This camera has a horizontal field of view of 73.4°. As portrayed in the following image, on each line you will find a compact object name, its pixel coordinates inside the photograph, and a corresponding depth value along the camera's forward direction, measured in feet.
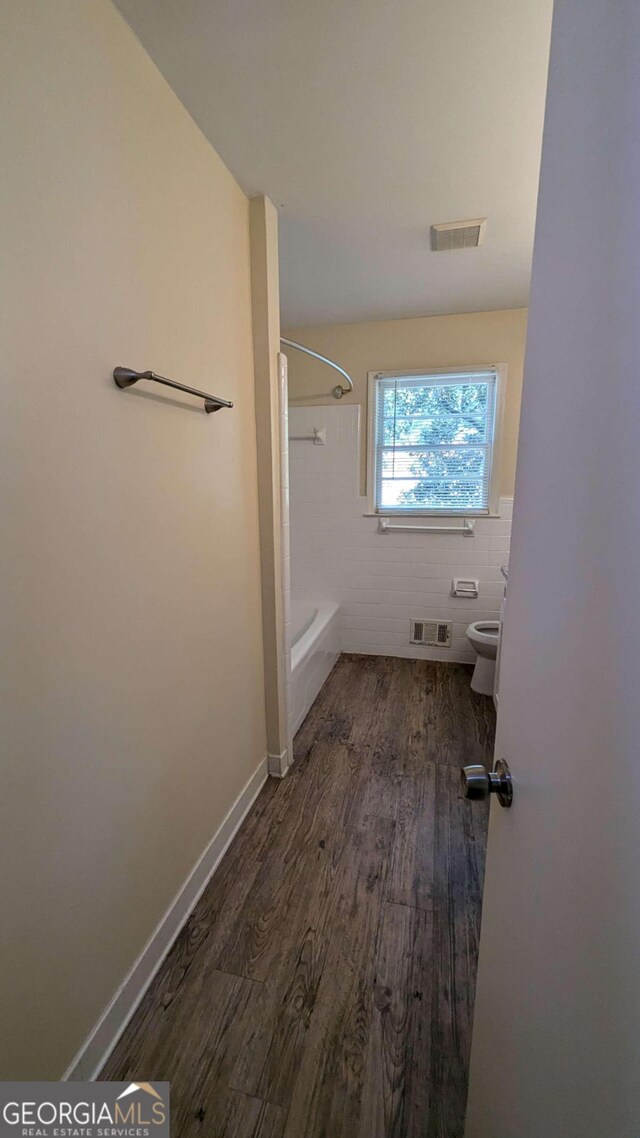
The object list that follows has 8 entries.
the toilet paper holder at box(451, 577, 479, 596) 10.24
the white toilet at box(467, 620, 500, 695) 8.95
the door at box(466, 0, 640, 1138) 1.16
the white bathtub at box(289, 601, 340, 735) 7.90
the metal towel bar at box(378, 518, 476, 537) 10.04
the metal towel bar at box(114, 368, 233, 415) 3.29
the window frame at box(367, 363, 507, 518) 9.38
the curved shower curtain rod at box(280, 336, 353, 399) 9.18
